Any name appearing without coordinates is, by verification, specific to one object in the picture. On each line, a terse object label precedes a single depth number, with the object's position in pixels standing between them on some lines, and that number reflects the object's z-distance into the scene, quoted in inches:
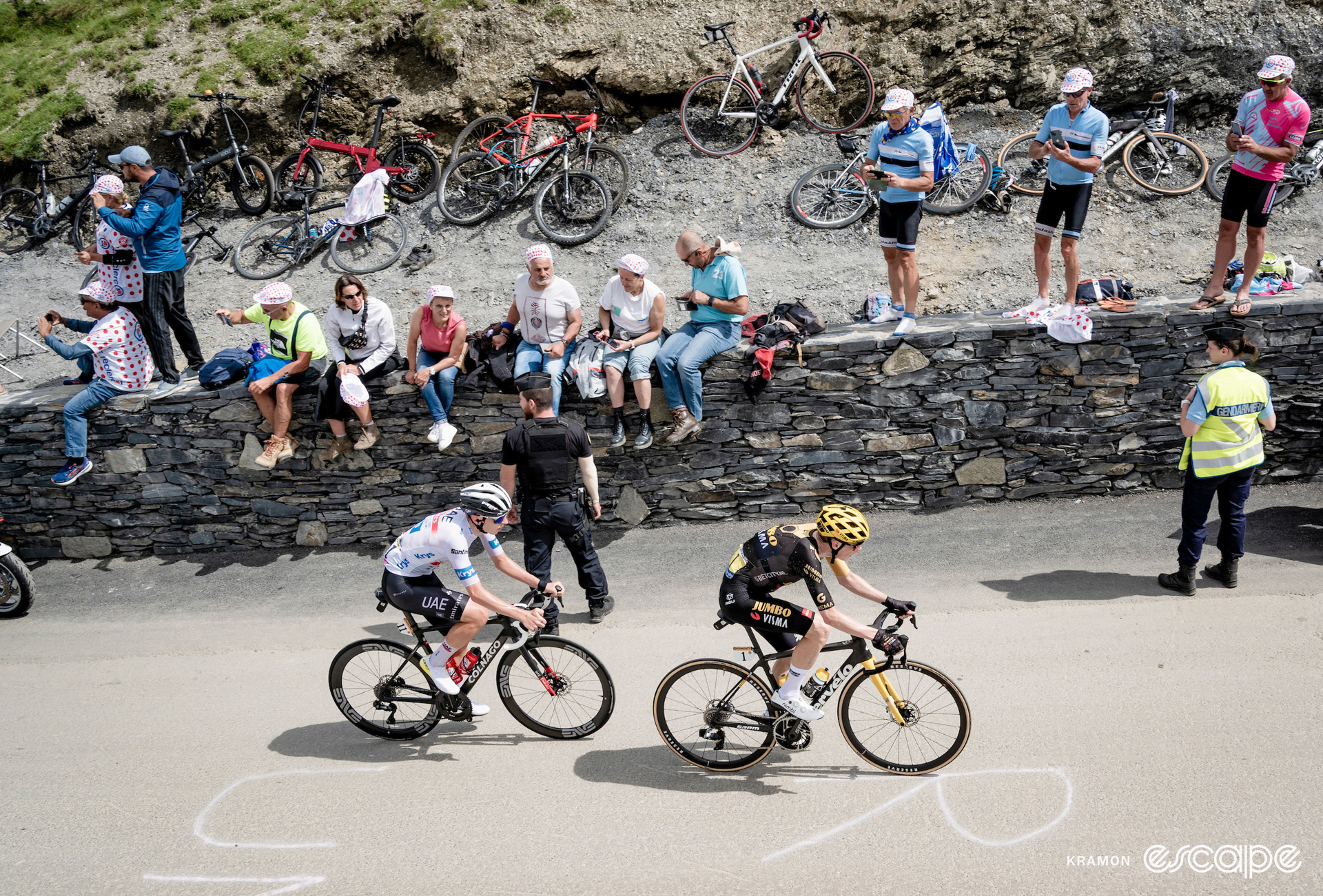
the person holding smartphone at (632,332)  313.0
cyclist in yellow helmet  198.4
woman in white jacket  314.5
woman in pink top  315.6
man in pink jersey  290.5
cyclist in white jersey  216.2
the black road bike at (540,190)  462.0
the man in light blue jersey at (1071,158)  301.7
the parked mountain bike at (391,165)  502.0
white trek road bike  487.8
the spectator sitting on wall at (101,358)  335.3
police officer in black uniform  262.5
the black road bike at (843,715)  203.9
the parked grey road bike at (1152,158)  443.5
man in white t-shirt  312.5
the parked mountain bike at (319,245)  476.4
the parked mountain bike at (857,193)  448.1
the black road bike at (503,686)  224.2
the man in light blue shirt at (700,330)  309.3
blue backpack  332.2
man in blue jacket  334.3
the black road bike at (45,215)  533.3
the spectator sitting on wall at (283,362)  320.9
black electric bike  510.9
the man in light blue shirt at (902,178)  311.1
